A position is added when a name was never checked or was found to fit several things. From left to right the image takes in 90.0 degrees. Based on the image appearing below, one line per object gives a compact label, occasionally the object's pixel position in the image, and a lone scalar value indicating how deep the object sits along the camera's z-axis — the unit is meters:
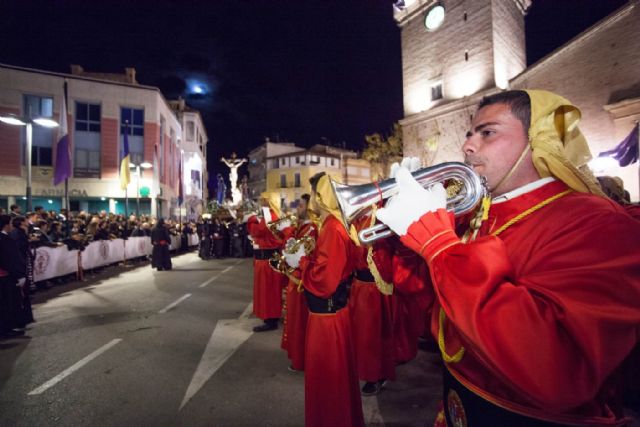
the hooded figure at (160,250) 13.54
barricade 9.74
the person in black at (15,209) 9.92
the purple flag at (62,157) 12.37
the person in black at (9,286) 5.91
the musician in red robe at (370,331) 3.93
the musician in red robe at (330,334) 2.79
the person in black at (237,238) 18.62
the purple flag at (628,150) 10.85
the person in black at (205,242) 17.92
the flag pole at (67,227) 11.65
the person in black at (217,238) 18.52
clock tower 20.09
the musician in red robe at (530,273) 0.97
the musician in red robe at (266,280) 6.41
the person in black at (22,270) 6.11
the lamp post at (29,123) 9.45
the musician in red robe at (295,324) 4.36
